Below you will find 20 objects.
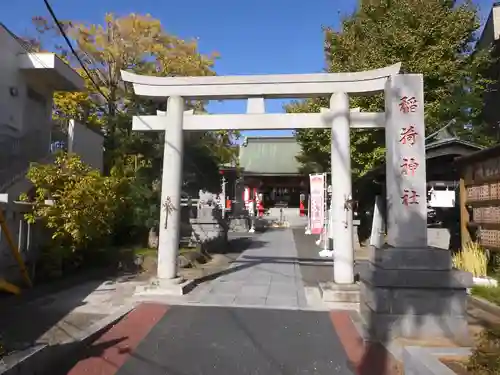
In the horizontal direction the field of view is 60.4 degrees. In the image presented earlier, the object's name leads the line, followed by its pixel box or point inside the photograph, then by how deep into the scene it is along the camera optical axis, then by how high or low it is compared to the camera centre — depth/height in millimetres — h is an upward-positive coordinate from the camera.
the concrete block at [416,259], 6094 -565
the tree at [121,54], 21702 +8347
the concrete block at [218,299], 8602 -1688
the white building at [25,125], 9781 +3018
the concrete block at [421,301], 5949 -1131
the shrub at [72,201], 9750 +350
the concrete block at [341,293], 8484 -1486
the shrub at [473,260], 9242 -891
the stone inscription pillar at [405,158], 6785 +1013
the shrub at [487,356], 3429 -1122
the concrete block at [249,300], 8549 -1696
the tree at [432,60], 16641 +6302
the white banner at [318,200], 19859 +856
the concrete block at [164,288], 8977 -1518
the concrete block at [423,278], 5953 -817
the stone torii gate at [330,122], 7129 +2056
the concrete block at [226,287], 9704 -1654
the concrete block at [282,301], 8461 -1701
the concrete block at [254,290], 9461 -1669
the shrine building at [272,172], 36281 +3868
